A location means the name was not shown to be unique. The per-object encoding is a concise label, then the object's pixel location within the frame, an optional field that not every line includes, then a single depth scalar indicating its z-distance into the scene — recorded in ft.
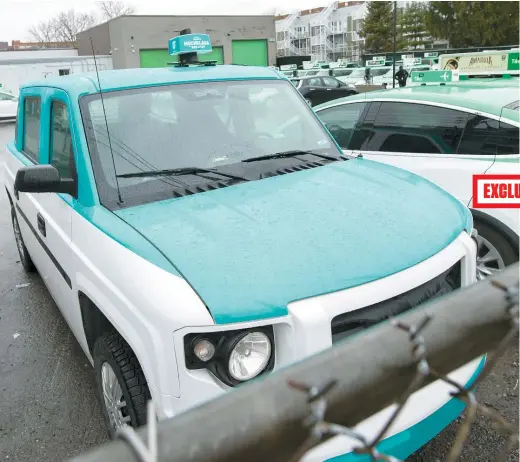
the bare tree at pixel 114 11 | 171.23
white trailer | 126.00
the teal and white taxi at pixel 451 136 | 13.75
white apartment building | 293.86
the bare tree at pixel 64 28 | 208.64
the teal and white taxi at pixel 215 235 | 6.51
